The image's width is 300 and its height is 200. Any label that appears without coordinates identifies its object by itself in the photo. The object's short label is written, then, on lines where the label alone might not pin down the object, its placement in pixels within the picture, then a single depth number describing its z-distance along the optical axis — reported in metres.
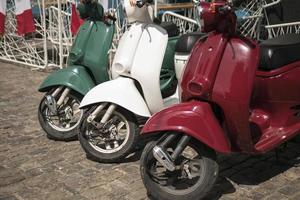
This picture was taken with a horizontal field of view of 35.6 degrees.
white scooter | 3.67
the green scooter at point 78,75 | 4.14
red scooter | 2.95
